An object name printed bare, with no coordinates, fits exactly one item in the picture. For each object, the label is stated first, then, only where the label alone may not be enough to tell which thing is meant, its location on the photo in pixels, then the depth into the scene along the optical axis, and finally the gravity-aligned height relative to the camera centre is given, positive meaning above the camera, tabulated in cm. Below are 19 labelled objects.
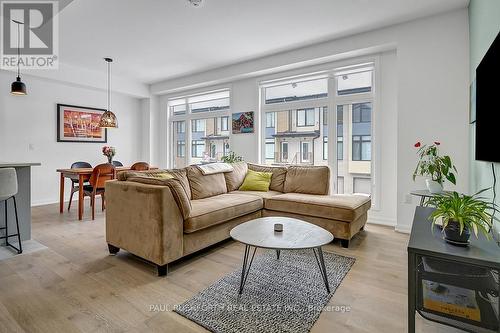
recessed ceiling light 286 +177
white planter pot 264 -23
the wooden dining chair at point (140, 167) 472 -7
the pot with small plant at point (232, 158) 498 +10
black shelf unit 123 -61
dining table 393 -22
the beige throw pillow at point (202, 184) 324 -27
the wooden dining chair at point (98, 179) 402 -26
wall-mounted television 151 +38
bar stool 240 -19
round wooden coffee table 172 -52
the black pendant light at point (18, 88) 369 +105
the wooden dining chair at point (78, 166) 441 -6
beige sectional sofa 218 -45
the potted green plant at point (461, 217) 134 -28
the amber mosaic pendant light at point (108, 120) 462 +75
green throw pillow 387 -27
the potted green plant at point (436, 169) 266 -5
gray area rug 156 -93
